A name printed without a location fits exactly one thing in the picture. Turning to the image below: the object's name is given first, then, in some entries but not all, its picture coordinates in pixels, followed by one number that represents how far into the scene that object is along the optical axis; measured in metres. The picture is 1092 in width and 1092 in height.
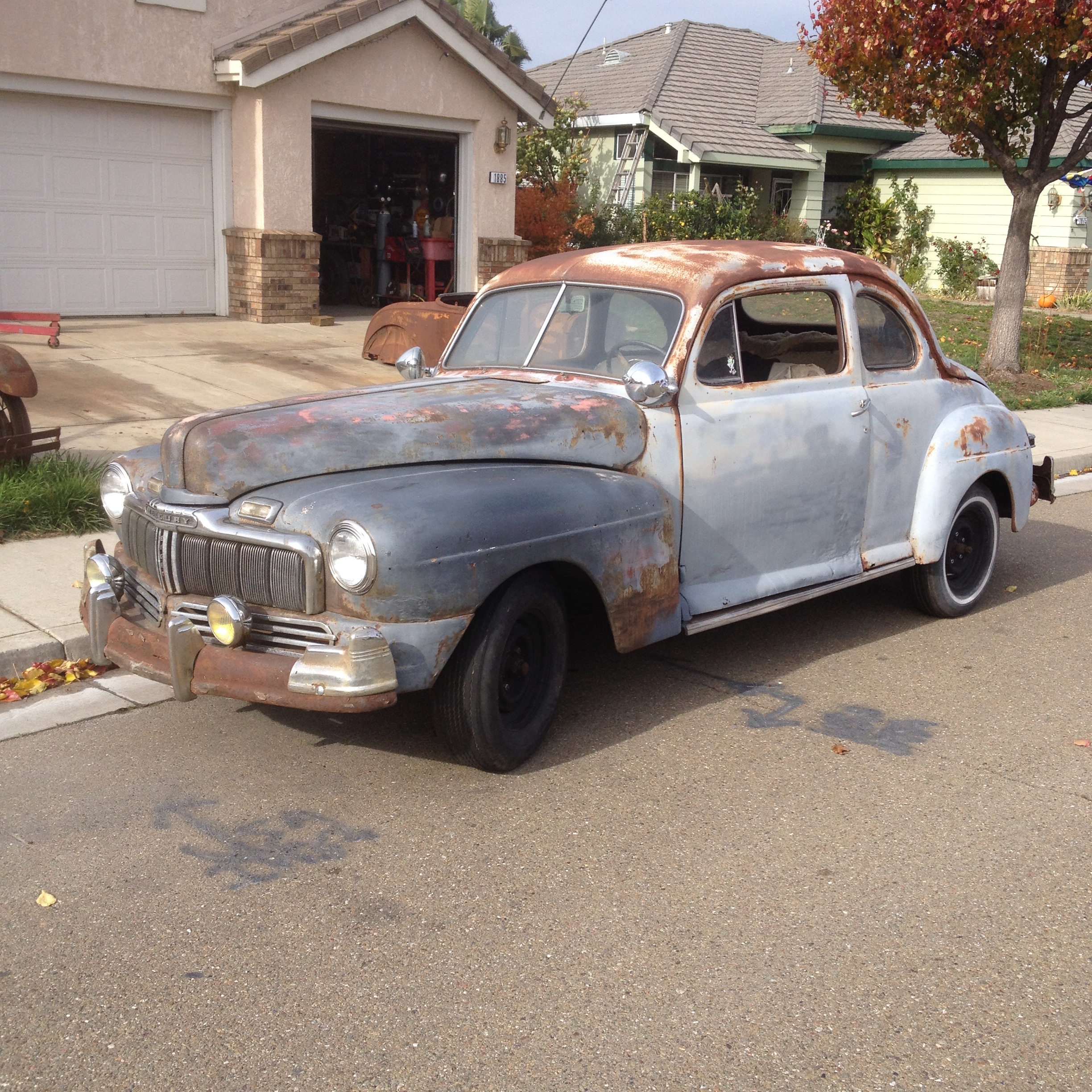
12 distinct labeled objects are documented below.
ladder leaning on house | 24.73
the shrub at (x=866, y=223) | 27.42
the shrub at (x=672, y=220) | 21.41
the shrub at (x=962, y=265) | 26.05
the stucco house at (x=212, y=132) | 13.39
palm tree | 41.47
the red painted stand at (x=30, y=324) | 11.20
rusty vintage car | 4.08
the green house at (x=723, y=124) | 24.89
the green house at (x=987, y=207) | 25.44
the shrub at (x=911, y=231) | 27.11
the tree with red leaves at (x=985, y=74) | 11.93
